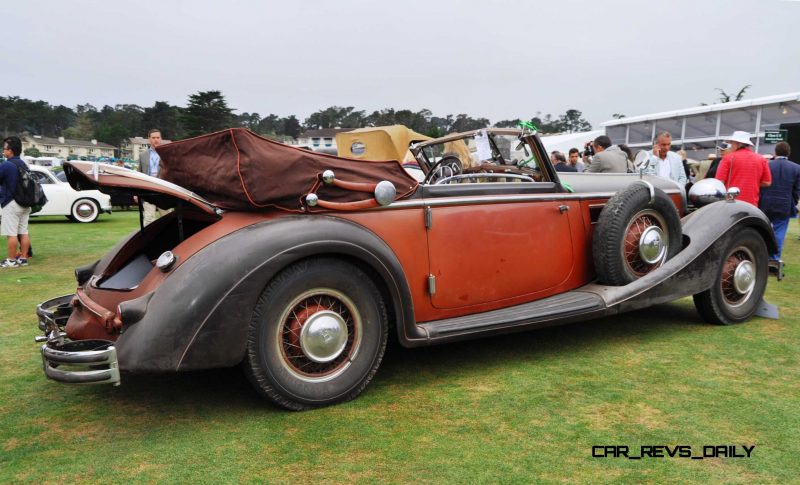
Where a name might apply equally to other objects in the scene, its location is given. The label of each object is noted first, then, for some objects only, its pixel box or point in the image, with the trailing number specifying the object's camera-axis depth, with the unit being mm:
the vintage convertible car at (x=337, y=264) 2861
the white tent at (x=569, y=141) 26516
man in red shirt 6711
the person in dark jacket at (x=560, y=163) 9598
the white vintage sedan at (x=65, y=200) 14641
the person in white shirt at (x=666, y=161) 7680
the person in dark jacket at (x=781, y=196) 7172
